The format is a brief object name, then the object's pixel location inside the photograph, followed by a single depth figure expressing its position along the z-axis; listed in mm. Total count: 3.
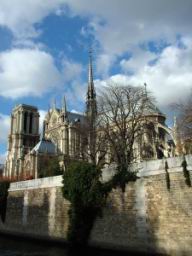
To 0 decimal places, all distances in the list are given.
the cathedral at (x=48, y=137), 32094
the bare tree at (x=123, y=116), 26484
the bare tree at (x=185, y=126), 20238
